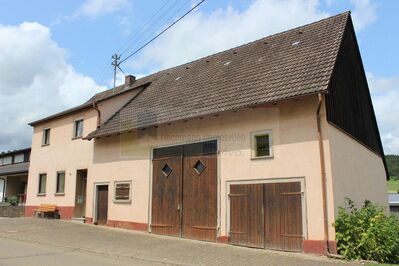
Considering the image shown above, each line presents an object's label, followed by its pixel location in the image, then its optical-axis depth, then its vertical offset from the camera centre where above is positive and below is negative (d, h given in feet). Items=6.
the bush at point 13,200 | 107.34 +1.99
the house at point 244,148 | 42.39 +7.81
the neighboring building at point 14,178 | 117.46 +8.94
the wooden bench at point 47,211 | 76.23 -0.63
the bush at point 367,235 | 36.45 -2.35
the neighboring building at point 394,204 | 115.34 +1.64
